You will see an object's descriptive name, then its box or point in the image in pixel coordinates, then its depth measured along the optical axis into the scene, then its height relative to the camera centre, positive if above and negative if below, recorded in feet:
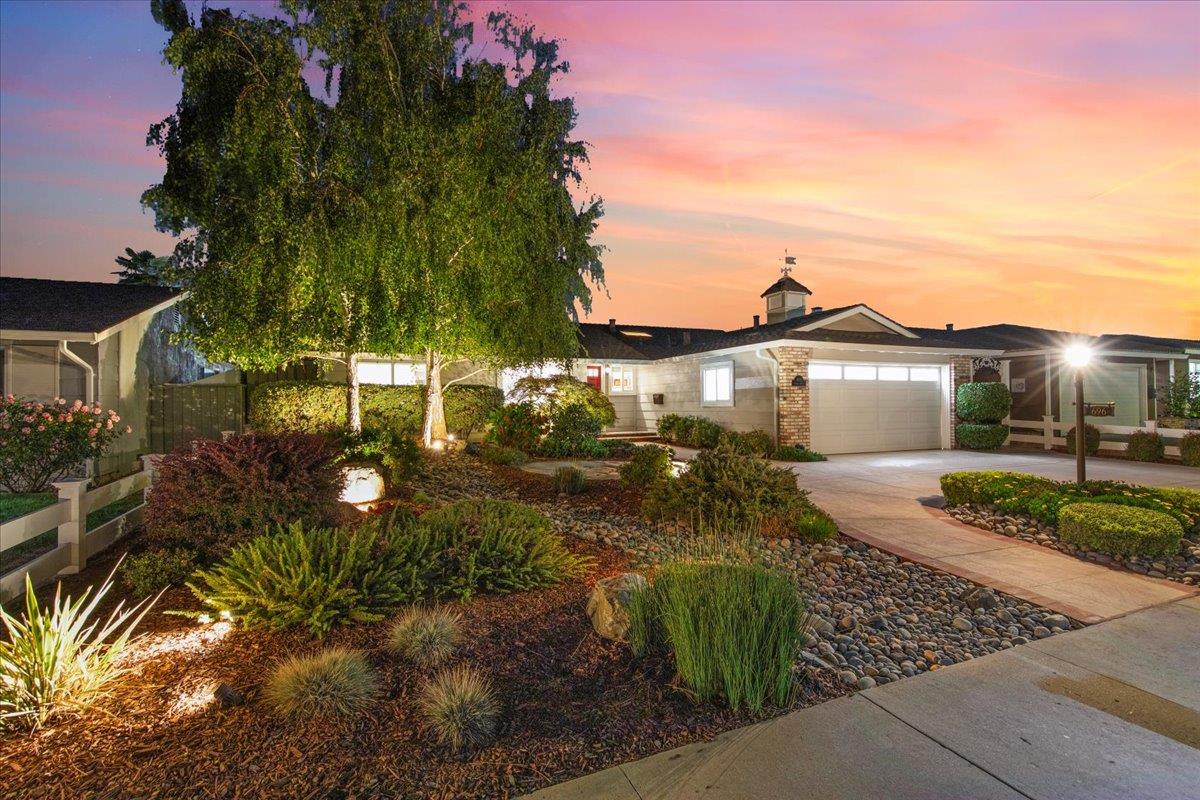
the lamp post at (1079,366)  25.73 +1.32
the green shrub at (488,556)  14.47 -3.95
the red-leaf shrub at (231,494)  15.65 -2.42
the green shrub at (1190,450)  40.19 -3.68
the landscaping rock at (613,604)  11.98 -4.20
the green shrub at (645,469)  25.70 -3.01
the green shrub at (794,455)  43.98 -4.11
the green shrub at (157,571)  14.70 -4.11
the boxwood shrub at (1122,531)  17.99 -4.18
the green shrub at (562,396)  43.19 +0.40
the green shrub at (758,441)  45.28 -3.17
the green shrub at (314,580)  12.39 -3.88
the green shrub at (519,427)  40.86 -1.73
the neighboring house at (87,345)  35.27 +3.90
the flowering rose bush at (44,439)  27.58 -1.55
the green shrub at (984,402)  51.16 -0.42
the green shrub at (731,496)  20.18 -3.41
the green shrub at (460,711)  8.61 -4.61
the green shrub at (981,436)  51.34 -3.32
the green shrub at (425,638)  10.96 -4.43
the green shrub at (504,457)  34.86 -3.24
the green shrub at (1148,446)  42.91 -3.67
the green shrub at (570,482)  26.76 -3.61
